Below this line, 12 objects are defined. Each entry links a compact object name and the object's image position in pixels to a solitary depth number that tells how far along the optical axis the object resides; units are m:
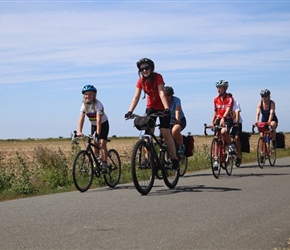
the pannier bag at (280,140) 19.48
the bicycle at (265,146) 18.27
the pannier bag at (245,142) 18.50
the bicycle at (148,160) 10.84
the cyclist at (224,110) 15.77
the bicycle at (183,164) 15.68
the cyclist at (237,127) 17.48
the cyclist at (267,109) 18.17
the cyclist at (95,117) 12.48
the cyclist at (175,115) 14.45
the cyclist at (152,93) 11.16
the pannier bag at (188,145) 15.65
